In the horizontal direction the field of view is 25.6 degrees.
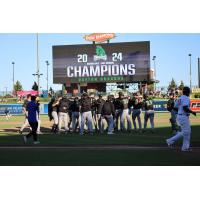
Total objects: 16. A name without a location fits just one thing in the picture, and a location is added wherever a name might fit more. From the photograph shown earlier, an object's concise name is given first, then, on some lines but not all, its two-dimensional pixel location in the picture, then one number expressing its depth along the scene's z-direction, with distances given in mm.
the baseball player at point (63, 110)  18797
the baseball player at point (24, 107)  16719
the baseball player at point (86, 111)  18203
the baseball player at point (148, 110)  18719
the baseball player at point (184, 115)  11688
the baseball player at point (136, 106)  19141
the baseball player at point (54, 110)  19225
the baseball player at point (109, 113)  18297
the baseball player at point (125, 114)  19109
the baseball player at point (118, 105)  19453
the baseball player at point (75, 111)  19516
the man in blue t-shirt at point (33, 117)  14594
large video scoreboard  49750
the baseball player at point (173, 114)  18078
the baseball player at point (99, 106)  18653
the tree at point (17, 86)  67250
